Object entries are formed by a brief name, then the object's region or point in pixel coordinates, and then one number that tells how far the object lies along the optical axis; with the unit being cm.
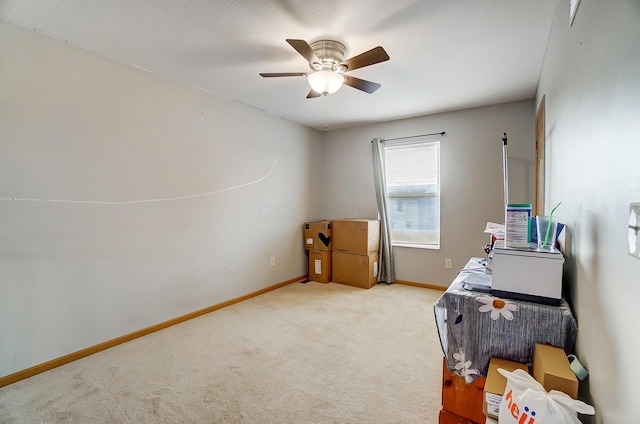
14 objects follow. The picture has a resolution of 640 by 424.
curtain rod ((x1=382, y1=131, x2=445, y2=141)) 378
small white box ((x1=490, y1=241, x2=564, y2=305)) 121
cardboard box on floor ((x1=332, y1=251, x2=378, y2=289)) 393
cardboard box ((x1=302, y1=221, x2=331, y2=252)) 423
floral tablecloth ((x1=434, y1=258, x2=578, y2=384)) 117
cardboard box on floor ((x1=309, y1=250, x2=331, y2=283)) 422
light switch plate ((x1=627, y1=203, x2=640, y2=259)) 59
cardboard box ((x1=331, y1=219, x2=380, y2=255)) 393
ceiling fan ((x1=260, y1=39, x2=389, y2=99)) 202
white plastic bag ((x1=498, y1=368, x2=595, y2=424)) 82
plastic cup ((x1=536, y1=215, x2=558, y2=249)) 138
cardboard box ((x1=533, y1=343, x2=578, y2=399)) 92
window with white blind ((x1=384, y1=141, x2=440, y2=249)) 392
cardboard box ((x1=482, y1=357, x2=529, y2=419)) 105
